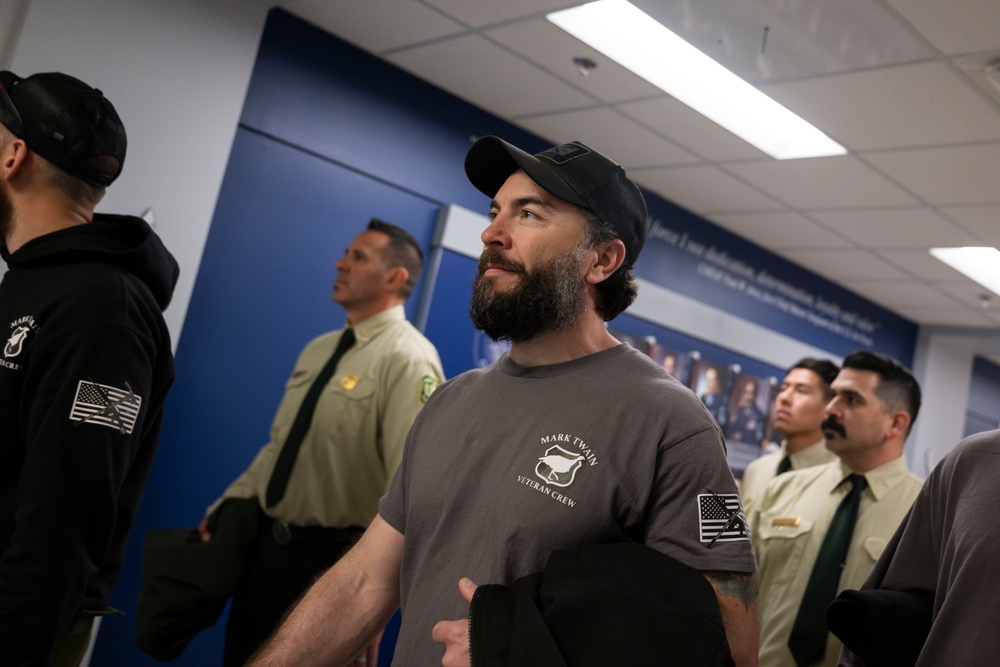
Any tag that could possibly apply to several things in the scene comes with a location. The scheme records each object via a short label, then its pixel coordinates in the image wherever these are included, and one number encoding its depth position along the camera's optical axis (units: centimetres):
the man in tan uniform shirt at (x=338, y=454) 288
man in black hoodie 153
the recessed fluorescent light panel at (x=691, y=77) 349
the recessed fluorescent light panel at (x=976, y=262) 566
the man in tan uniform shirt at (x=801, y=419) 423
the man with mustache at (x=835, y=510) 295
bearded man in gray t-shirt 129
